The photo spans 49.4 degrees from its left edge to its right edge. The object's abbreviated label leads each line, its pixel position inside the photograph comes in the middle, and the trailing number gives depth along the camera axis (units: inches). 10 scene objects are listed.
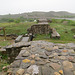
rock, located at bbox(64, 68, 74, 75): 86.6
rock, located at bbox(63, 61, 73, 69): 95.3
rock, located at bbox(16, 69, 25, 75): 85.7
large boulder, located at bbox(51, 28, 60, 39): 426.0
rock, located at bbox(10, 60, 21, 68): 99.4
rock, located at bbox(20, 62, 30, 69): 96.8
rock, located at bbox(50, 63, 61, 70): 94.1
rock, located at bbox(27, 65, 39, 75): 86.0
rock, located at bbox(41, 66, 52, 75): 86.7
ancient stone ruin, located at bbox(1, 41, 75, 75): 89.3
